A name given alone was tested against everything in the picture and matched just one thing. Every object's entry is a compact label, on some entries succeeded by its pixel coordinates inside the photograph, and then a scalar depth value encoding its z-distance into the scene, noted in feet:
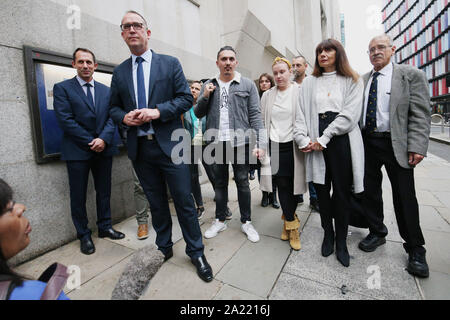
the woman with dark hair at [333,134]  6.86
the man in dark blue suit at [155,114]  6.40
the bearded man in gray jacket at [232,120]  8.52
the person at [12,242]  2.72
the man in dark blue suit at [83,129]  8.24
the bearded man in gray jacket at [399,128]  6.44
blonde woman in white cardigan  8.13
